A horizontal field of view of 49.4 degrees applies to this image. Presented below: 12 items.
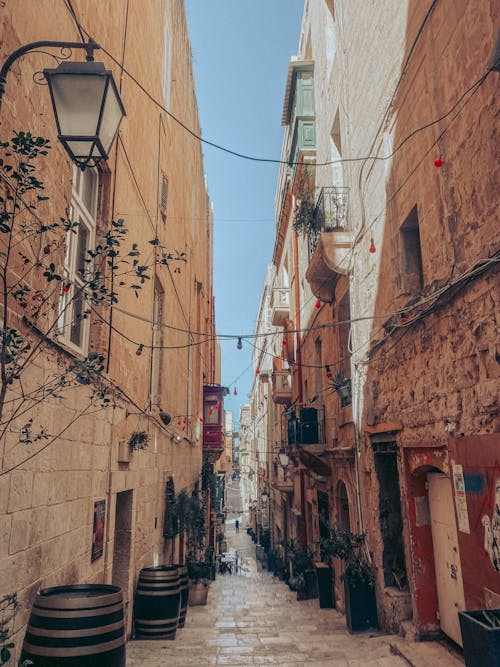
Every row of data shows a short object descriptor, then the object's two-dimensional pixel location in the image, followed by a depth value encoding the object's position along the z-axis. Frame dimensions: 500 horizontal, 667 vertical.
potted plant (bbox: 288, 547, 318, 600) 11.87
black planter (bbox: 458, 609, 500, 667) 3.27
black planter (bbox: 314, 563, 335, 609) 10.32
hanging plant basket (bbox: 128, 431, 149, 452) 6.78
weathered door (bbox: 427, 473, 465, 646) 5.90
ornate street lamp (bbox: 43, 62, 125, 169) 3.04
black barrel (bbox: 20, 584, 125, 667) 3.18
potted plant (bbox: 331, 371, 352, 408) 10.09
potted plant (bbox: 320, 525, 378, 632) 7.50
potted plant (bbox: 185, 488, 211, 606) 10.78
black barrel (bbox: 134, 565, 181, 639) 6.53
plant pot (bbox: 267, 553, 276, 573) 22.18
